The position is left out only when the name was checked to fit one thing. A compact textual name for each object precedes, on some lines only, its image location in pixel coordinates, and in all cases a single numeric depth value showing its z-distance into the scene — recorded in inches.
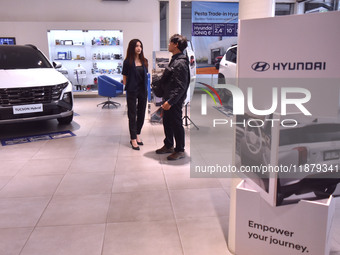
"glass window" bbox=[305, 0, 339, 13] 381.4
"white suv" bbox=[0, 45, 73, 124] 202.7
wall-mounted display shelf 404.2
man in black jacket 152.1
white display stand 72.4
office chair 319.0
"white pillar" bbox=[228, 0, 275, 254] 76.5
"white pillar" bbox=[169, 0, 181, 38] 286.2
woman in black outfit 174.9
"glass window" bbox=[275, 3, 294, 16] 456.8
